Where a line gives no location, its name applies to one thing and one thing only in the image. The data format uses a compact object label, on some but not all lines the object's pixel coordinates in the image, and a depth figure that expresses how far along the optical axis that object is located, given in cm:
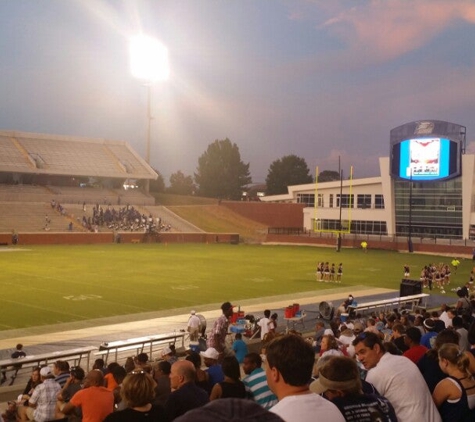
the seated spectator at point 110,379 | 913
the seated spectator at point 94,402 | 702
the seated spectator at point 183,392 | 570
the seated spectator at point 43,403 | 905
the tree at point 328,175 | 16690
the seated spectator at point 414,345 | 823
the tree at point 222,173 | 11938
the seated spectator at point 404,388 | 518
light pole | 7769
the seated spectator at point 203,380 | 757
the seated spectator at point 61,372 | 1007
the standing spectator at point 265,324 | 1706
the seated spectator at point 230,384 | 630
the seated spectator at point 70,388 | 880
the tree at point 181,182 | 13568
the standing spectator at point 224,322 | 1488
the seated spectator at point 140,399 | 493
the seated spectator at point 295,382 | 350
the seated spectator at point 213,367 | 792
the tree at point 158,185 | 11456
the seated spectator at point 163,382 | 812
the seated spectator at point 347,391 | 416
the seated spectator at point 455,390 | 543
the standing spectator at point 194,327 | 1750
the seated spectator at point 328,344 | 1010
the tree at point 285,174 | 13125
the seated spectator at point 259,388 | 611
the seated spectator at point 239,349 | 1237
